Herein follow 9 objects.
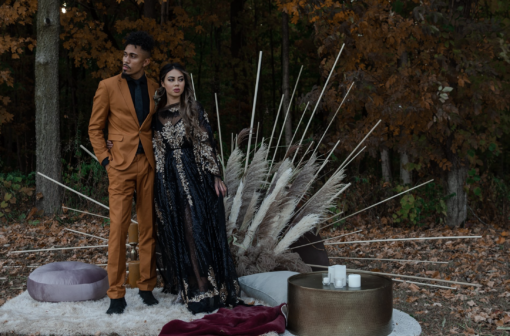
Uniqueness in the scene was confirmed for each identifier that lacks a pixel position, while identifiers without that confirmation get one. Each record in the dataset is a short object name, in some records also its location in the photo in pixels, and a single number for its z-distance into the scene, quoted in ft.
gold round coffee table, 8.77
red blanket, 8.95
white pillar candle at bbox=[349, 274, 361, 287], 9.07
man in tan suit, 10.60
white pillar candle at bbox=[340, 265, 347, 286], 9.18
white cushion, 10.71
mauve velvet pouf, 11.19
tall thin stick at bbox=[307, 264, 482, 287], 10.23
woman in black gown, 10.87
